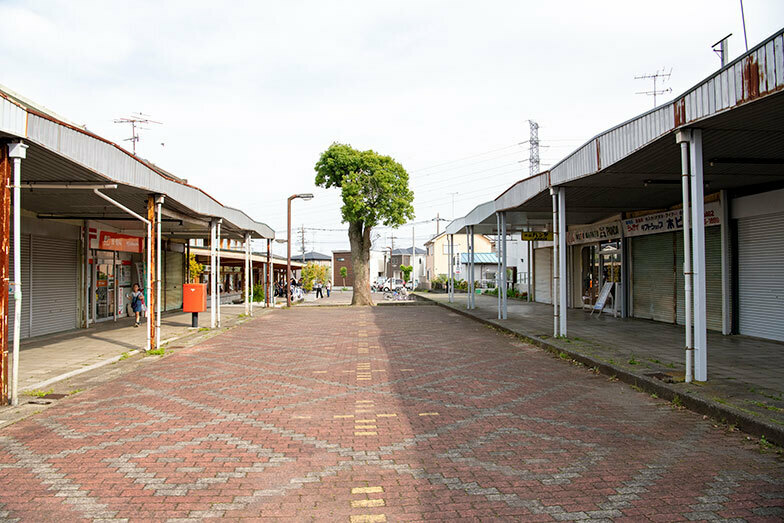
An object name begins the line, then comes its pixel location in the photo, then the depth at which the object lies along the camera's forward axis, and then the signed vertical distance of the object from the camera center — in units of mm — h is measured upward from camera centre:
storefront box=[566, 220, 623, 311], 17672 +304
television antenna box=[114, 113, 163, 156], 31309 +8101
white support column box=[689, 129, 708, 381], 6801 +160
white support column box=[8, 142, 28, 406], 6160 +439
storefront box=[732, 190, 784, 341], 10695 +63
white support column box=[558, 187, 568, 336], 11534 +346
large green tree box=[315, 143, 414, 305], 27734 +4038
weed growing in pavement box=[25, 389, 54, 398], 6860 -1429
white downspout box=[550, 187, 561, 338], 11773 -275
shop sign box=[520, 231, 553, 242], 18938 +1145
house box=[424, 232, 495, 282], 60656 +2504
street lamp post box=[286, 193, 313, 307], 25638 +1071
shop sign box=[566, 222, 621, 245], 17734 +1254
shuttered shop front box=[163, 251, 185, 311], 22844 -203
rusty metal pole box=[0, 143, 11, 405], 6055 +267
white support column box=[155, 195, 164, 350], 10969 -68
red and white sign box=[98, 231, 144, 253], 15922 +937
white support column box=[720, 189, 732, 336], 11906 -47
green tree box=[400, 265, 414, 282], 70425 +200
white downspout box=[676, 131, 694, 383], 6859 +335
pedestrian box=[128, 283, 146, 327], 15367 -714
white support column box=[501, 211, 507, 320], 16828 +59
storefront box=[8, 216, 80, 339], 12773 -12
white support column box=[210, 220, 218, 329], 15198 +525
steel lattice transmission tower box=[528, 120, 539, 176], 48688 +10435
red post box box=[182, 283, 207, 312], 14761 -597
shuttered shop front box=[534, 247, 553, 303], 24516 -225
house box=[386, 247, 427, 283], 82188 +1692
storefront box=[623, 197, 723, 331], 12531 +84
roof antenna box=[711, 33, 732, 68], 8281 +3219
